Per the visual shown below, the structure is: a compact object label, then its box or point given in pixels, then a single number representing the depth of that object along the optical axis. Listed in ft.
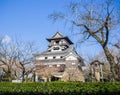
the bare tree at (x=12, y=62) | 113.69
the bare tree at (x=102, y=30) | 55.26
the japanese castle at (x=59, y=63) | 133.69
